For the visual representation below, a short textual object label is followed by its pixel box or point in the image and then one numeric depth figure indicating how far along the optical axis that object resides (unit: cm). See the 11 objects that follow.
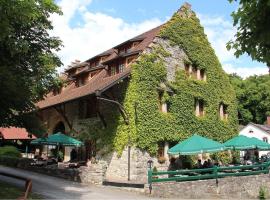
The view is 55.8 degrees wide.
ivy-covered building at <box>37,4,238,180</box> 1594
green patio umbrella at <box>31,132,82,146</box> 1673
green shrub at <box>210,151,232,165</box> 1922
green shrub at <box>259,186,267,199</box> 1438
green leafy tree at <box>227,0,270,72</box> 486
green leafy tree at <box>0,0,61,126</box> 1035
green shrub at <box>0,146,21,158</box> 2123
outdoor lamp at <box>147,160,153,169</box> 1517
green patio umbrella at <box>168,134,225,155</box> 1350
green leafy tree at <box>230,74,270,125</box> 4116
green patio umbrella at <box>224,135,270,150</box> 1533
